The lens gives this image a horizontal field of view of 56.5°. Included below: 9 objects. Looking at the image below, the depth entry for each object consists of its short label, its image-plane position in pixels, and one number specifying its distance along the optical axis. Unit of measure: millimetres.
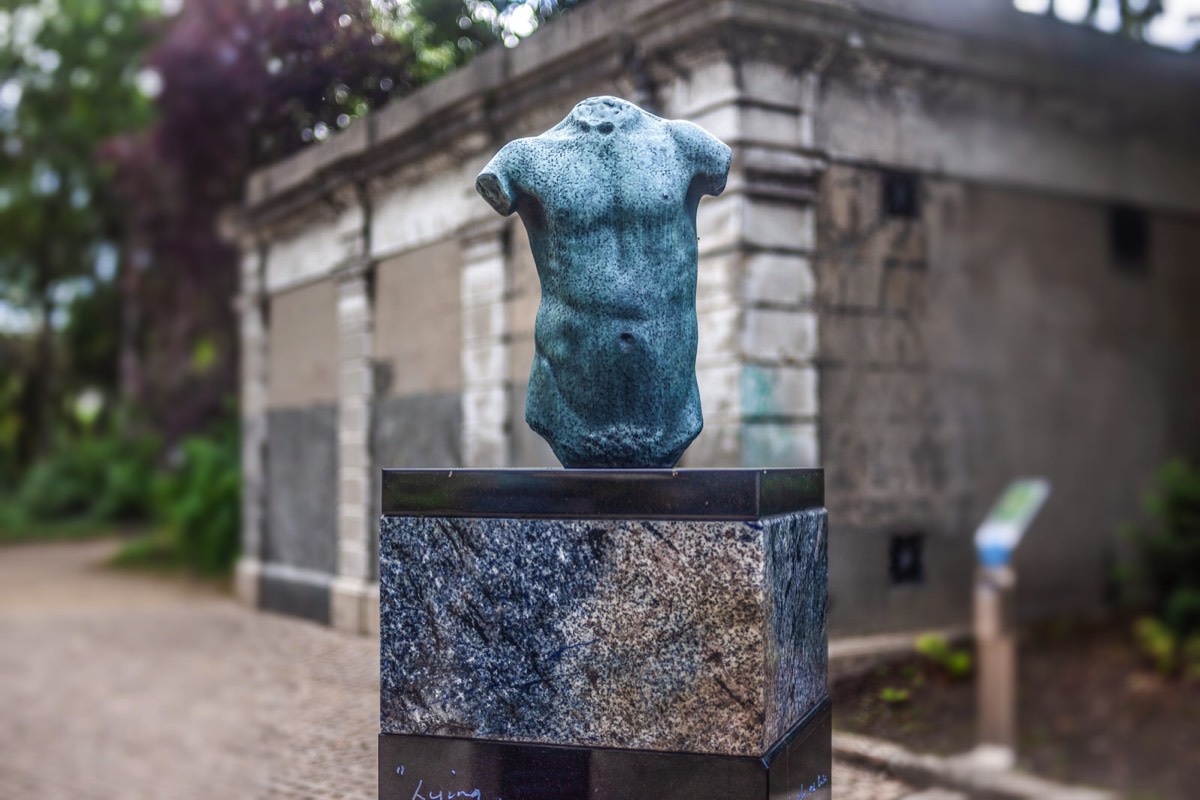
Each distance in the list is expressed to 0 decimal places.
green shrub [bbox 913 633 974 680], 6062
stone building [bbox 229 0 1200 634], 5844
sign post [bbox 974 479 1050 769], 4215
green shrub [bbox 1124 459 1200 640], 6051
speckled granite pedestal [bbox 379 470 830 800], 2859
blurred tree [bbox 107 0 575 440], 6340
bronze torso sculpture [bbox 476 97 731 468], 3350
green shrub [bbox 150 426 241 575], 13281
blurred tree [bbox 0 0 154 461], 21750
